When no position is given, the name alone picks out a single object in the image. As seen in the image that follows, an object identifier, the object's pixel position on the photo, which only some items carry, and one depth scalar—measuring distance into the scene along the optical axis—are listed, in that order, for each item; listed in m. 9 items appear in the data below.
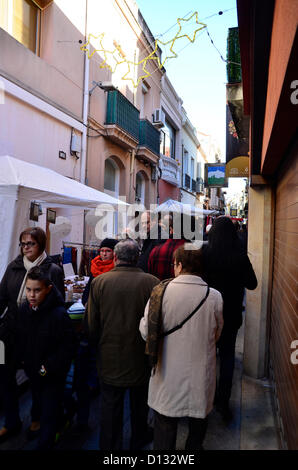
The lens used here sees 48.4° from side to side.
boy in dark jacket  2.58
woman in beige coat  2.18
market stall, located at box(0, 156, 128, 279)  4.06
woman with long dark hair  3.17
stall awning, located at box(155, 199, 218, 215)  10.97
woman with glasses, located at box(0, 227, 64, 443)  2.91
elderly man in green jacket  2.50
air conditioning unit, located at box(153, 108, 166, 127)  13.95
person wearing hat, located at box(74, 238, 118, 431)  3.02
